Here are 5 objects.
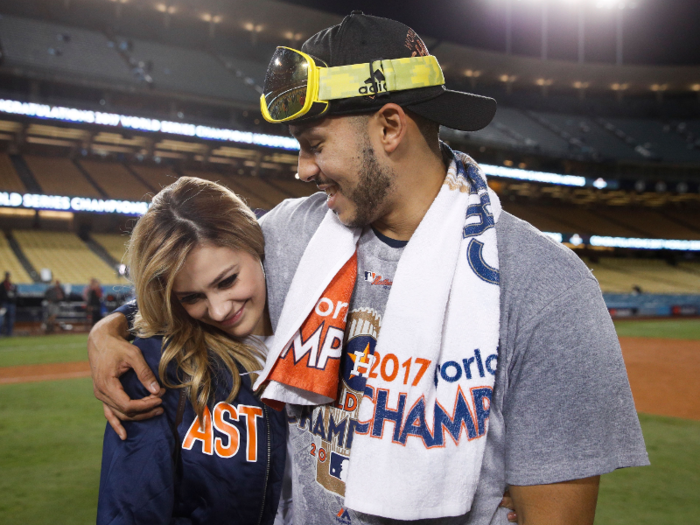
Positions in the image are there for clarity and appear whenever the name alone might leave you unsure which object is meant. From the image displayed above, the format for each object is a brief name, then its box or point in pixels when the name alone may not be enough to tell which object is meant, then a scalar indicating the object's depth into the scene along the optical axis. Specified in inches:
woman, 64.2
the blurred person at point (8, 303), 541.6
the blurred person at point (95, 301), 564.9
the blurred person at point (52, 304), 582.2
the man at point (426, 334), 51.7
